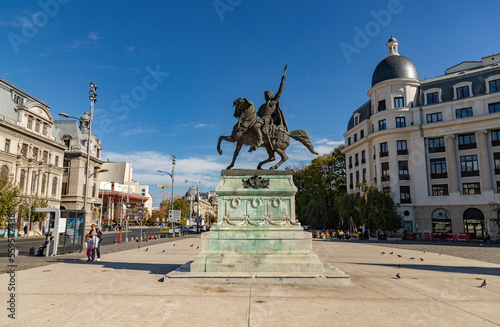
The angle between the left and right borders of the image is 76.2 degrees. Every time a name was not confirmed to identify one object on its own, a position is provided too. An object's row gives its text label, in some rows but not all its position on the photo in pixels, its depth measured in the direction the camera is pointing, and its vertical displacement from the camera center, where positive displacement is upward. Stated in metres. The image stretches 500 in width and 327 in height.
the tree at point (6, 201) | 31.48 +0.78
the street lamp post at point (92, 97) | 22.84 +8.00
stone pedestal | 9.26 -0.85
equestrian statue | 11.14 +2.86
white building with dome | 42.03 +9.66
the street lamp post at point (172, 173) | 48.65 +5.77
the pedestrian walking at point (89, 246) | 15.23 -1.74
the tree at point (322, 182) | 59.38 +5.58
